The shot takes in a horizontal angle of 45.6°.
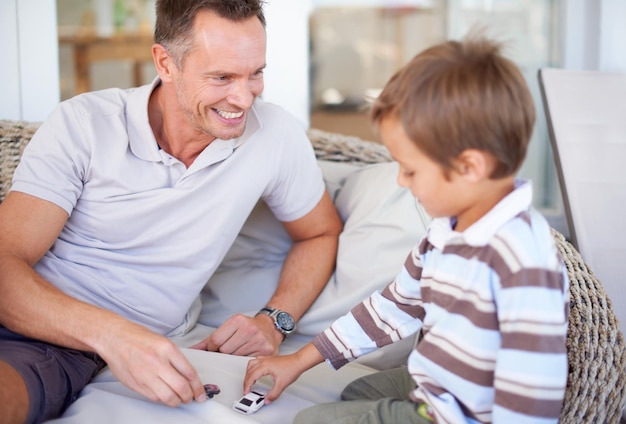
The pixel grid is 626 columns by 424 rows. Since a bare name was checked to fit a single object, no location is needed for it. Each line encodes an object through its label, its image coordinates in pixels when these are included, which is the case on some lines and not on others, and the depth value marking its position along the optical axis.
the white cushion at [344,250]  1.90
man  1.74
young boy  1.10
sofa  1.44
